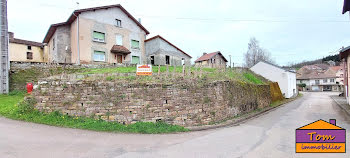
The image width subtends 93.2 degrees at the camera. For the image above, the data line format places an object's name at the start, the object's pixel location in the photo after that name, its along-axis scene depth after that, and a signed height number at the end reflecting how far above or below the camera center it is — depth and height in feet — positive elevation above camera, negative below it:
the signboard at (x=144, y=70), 29.73 +1.60
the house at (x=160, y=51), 84.12 +14.44
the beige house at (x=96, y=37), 62.59 +17.35
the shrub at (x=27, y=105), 25.76 -4.06
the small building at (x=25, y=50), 88.63 +16.49
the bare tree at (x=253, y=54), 148.31 +22.30
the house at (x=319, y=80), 178.40 -2.28
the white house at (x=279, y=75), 85.09 +1.76
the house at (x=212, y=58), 118.21 +15.39
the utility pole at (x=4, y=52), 41.78 +7.13
